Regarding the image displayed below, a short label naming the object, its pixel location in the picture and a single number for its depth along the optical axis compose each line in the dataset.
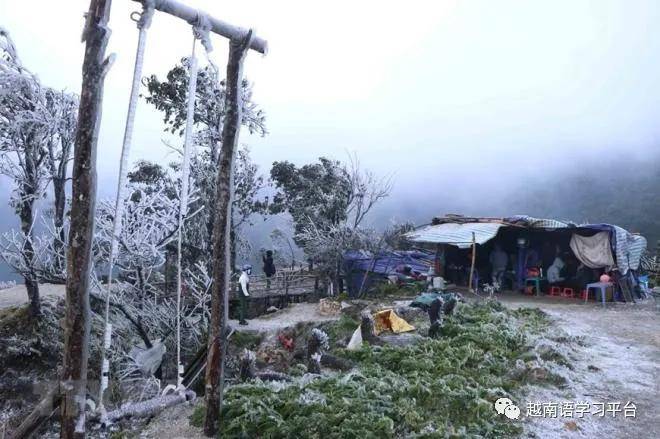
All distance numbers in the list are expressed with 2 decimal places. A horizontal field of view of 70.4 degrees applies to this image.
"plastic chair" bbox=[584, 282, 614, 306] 12.43
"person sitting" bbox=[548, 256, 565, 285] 14.36
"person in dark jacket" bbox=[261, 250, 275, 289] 18.39
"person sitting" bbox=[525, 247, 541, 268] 14.88
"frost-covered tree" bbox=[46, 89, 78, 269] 11.49
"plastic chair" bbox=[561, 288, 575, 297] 14.05
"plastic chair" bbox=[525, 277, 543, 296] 14.46
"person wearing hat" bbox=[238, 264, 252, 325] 11.87
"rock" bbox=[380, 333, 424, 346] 8.60
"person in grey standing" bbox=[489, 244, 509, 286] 15.35
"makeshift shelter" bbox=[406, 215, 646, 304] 12.89
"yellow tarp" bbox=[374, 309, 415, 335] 9.63
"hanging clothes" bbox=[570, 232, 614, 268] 12.82
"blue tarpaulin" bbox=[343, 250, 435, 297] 16.45
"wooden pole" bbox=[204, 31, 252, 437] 4.51
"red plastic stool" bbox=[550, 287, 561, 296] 14.37
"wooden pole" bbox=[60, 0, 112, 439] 3.60
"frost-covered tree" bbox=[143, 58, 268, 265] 15.29
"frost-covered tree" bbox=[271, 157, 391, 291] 17.16
